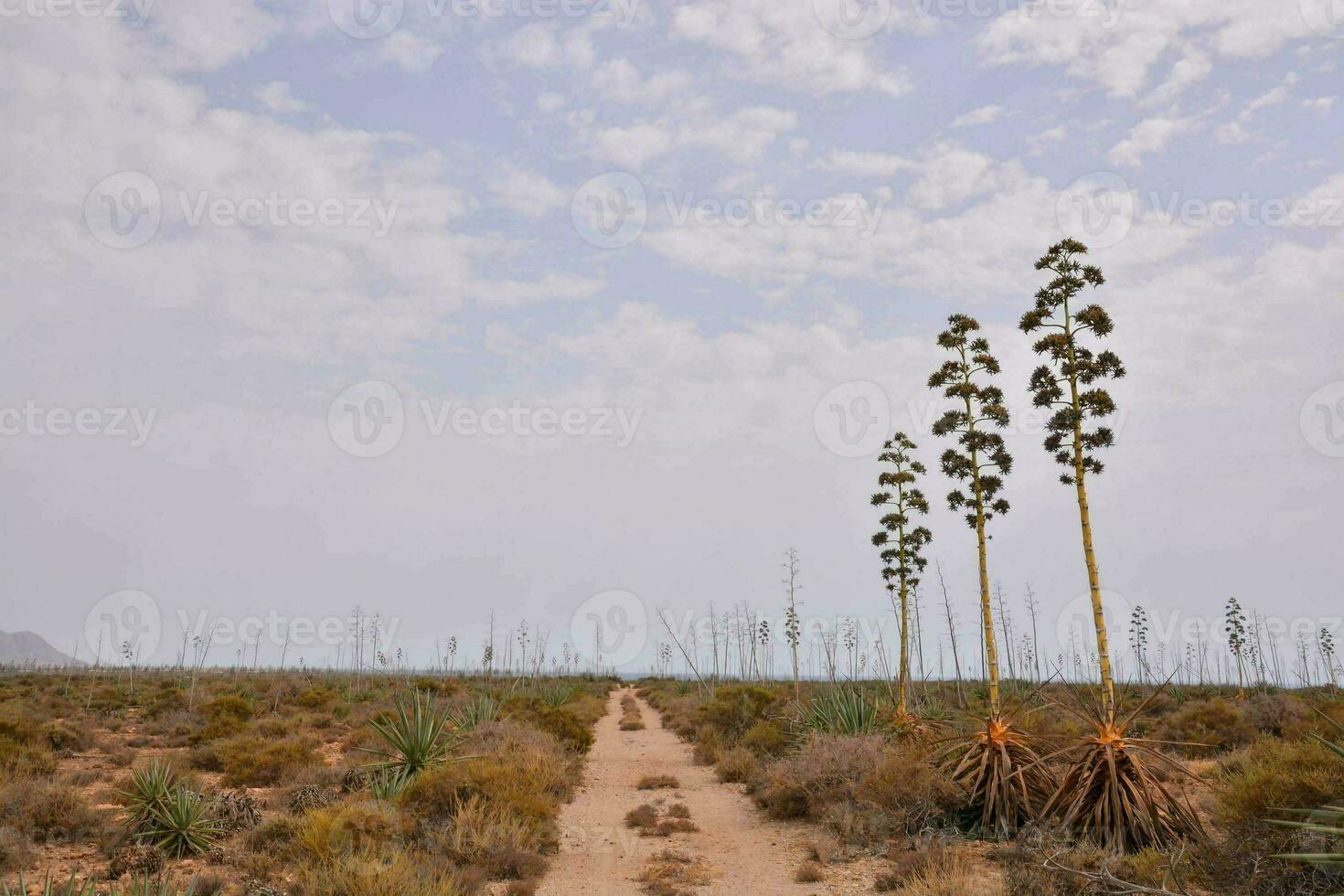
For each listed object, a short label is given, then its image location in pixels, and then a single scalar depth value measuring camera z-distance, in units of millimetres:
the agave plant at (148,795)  11336
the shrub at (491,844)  10195
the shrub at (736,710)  23156
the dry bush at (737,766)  17328
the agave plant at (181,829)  10922
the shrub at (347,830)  9508
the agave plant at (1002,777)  10617
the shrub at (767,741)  18641
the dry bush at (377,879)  7820
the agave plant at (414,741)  14427
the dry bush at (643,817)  13422
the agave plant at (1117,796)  9266
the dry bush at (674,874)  9875
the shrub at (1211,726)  20953
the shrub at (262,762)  16266
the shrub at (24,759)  15555
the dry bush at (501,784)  11938
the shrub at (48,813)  11727
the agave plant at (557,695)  32266
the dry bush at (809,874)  10023
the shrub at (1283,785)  8891
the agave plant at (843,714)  15656
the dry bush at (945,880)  8023
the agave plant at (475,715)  19109
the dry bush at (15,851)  10352
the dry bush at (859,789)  11391
